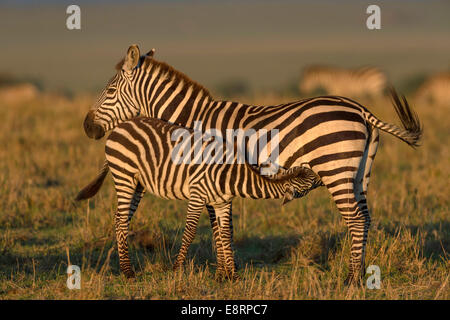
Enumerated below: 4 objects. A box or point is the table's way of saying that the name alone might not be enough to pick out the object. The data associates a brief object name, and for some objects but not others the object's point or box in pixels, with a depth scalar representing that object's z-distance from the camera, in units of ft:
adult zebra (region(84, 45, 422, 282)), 41.16
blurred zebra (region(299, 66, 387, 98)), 224.94
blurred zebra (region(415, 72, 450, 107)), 204.15
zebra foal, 40.24
